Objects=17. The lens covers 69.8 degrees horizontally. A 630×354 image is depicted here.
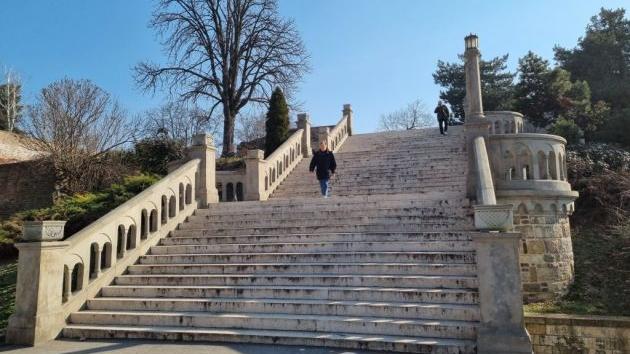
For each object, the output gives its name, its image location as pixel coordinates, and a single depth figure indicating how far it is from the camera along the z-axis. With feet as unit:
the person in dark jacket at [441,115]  64.23
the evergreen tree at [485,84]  94.73
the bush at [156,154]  64.95
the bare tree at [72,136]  63.77
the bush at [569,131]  56.24
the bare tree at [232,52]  80.84
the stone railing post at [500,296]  16.12
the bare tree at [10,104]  120.37
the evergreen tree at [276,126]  70.28
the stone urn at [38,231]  20.20
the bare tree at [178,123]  125.06
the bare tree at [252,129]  166.40
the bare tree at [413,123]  192.78
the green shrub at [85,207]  38.17
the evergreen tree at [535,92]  78.54
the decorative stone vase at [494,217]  17.25
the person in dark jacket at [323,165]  38.01
